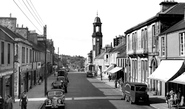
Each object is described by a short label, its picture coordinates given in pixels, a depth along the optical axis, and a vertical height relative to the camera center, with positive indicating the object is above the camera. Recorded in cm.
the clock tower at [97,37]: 8788 +804
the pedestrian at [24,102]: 1883 -318
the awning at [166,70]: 2295 -94
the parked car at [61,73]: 5007 -263
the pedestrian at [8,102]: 1644 -281
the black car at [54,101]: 2041 -338
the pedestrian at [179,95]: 2221 -310
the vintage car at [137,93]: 2309 -308
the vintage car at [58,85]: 3262 -329
